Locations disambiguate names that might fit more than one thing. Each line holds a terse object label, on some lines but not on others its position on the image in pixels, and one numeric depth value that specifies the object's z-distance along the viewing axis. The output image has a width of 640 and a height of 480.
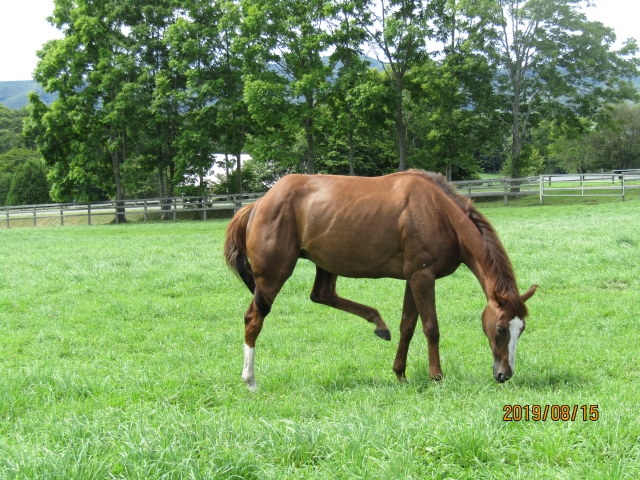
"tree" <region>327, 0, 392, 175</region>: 31.65
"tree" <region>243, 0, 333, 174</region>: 32.38
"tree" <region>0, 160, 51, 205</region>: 51.56
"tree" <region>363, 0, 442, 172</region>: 32.94
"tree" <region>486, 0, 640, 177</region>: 34.38
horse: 4.97
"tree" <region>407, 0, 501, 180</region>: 34.94
